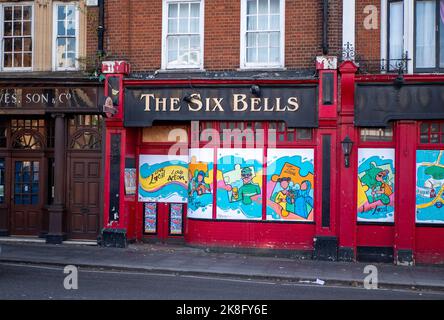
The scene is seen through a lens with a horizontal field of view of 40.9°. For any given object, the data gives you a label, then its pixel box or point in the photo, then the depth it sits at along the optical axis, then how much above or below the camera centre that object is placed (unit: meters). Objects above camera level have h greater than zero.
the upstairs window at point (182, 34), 15.97 +3.59
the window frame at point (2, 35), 16.78 +3.72
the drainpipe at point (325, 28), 14.92 +3.55
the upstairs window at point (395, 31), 14.90 +3.50
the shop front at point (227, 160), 15.03 +0.21
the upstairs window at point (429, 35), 14.69 +3.35
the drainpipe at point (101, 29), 16.23 +3.76
